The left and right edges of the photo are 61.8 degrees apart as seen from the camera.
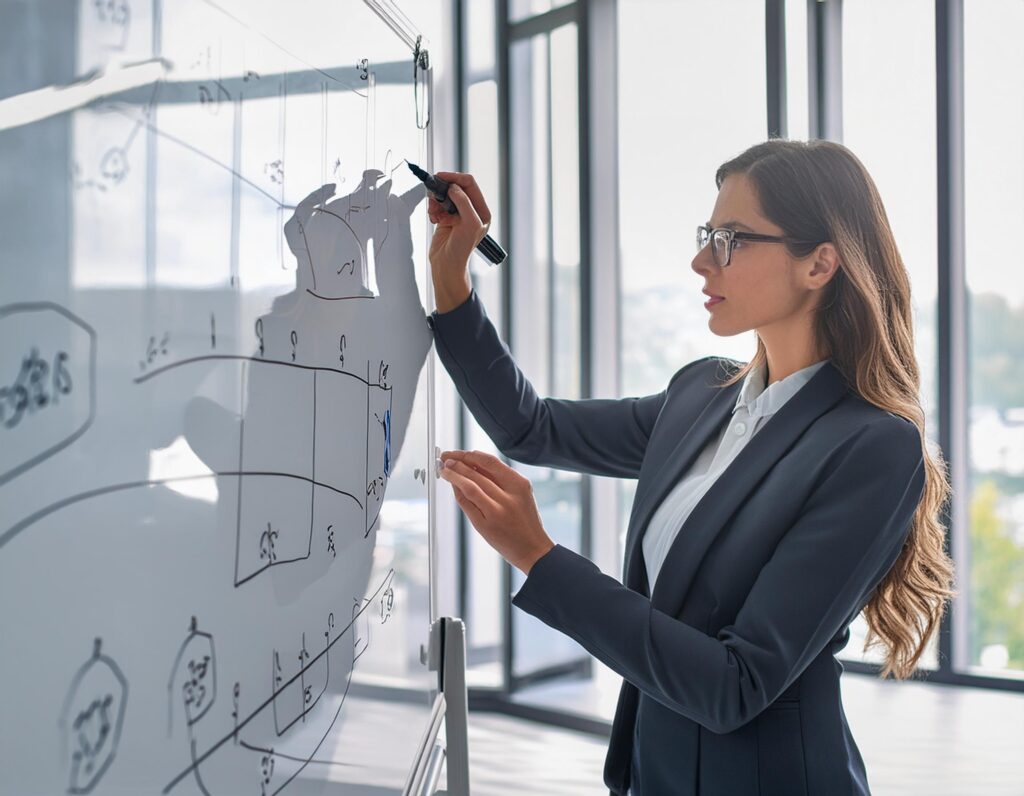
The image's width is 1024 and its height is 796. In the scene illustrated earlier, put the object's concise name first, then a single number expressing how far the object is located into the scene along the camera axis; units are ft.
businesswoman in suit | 3.14
